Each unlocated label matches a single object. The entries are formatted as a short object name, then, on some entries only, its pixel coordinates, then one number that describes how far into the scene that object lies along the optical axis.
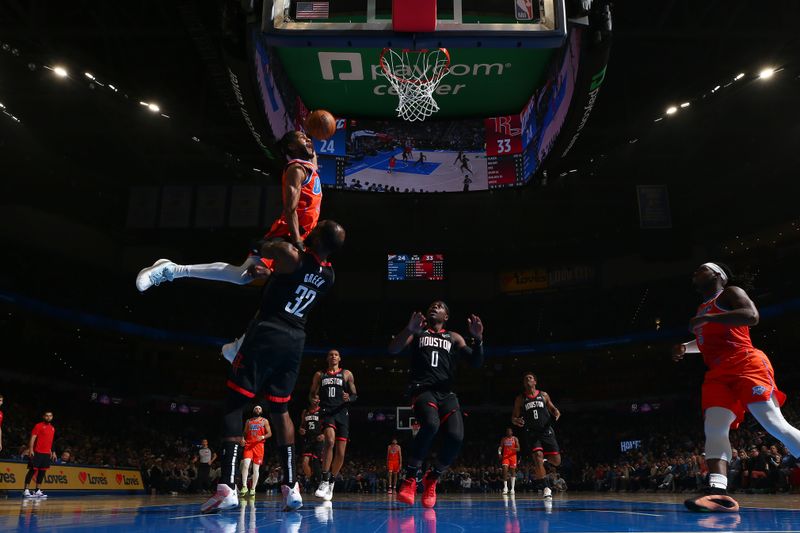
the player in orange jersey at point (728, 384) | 4.86
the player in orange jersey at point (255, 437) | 13.28
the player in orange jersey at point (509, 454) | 16.00
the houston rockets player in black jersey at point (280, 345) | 4.87
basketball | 5.85
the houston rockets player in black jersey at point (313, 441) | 10.35
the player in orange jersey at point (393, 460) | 19.94
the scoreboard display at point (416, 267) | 26.67
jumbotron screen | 14.49
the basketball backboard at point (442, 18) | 6.60
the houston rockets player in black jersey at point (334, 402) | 9.58
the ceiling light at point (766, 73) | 14.67
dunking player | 5.04
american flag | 6.79
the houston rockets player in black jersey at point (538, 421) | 11.98
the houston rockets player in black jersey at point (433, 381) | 6.38
